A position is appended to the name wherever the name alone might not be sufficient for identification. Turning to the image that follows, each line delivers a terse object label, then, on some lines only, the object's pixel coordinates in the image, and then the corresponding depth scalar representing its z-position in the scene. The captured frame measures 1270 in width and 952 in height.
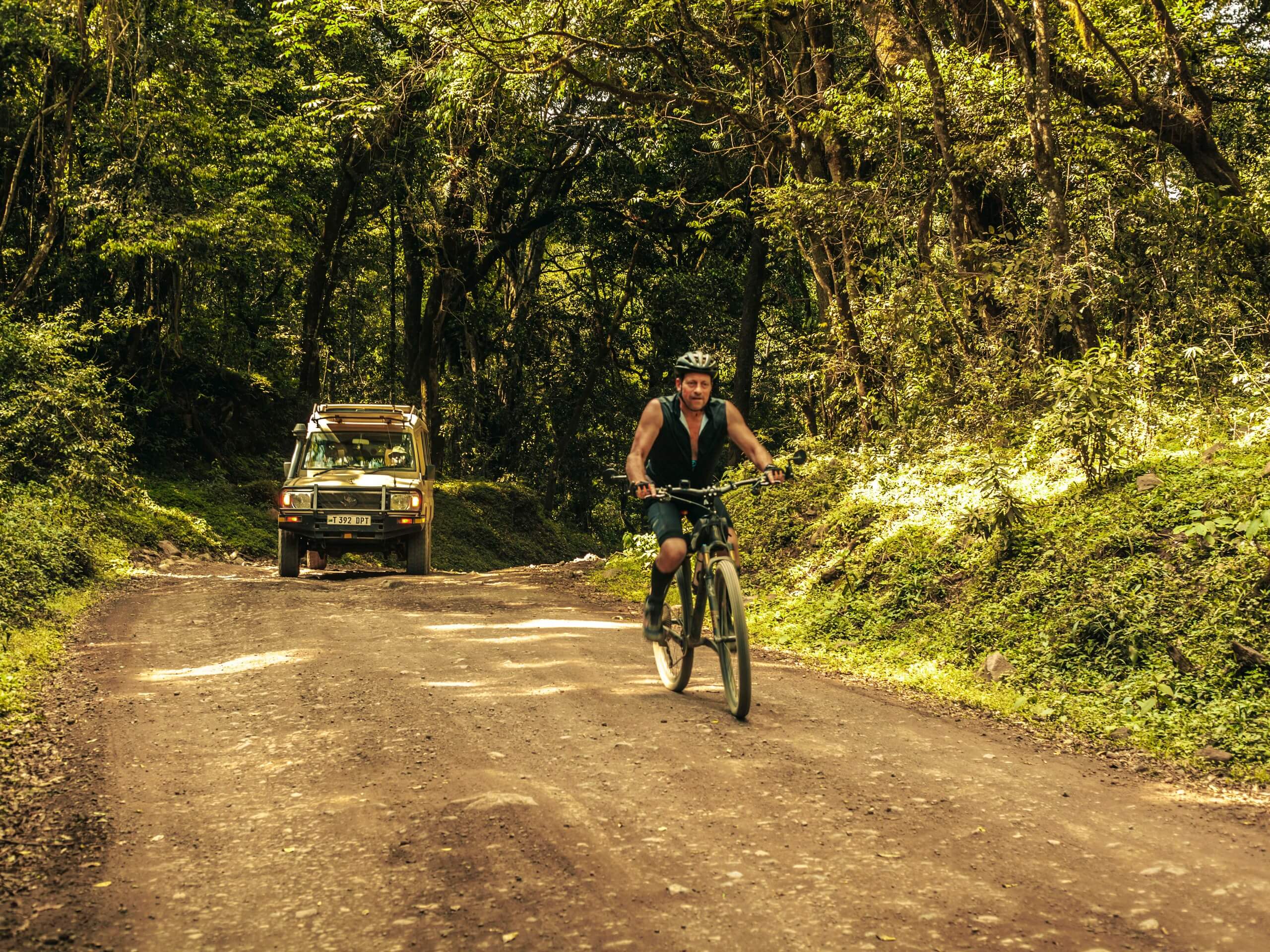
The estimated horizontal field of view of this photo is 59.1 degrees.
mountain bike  6.43
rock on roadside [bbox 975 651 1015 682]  7.94
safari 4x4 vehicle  14.72
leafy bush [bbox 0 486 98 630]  10.29
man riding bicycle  6.68
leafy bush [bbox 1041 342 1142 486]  9.49
